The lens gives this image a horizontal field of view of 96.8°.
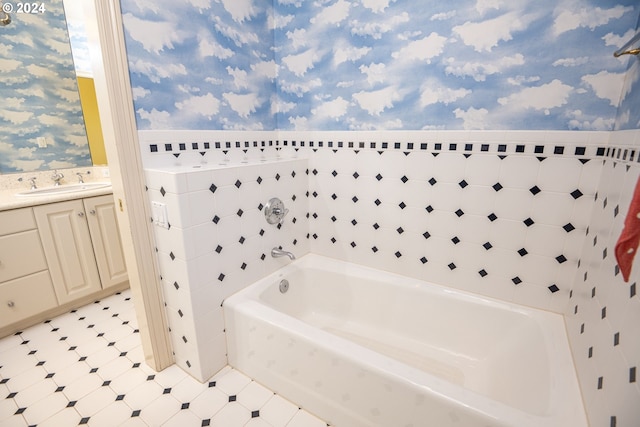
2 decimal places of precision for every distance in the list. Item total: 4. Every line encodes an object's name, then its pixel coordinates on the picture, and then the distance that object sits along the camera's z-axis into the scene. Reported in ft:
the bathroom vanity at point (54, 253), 5.90
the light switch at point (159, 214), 4.44
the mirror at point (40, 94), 6.82
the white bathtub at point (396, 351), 3.34
